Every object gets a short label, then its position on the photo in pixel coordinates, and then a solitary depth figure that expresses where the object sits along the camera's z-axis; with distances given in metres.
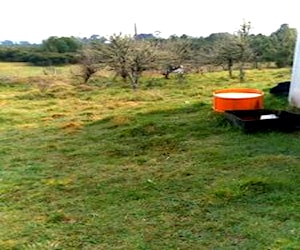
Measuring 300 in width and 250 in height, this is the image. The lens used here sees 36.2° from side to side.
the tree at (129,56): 18.88
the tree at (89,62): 21.41
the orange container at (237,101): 8.01
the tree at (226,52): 20.91
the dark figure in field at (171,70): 21.50
